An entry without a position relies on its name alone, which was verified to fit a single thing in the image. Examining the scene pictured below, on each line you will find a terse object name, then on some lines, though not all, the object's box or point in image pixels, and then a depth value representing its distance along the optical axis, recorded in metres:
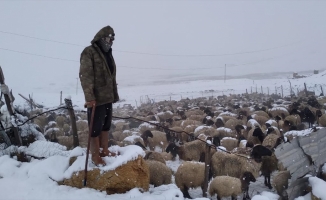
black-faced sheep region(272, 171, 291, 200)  7.04
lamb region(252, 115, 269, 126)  15.53
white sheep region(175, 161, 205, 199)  7.37
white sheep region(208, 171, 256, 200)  6.80
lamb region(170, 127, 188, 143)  12.82
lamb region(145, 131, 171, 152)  12.38
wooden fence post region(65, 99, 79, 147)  5.82
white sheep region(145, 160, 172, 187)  7.10
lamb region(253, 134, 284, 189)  8.41
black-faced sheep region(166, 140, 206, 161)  9.78
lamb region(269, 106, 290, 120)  17.46
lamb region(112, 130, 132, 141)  12.81
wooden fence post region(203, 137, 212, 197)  5.35
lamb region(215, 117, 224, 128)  14.72
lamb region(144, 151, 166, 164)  8.30
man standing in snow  4.08
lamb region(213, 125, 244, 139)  12.35
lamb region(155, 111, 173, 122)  19.25
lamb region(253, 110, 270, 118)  17.05
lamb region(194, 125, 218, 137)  12.08
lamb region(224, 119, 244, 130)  14.58
